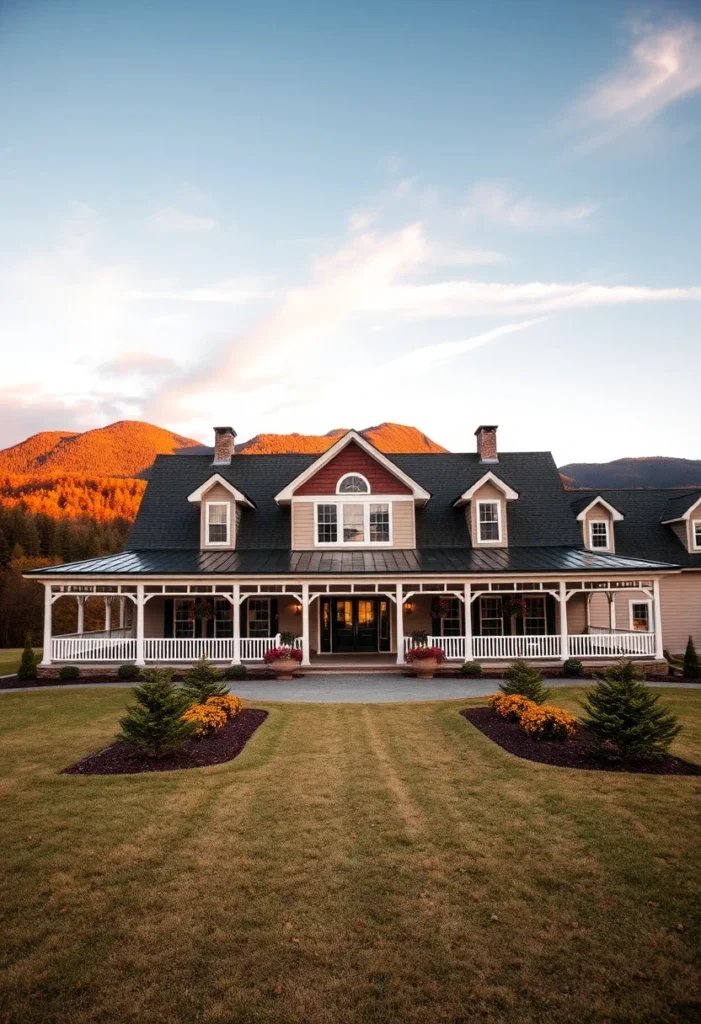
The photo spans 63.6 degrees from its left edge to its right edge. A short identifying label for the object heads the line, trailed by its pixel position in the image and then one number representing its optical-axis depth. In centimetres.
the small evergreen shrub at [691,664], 2006
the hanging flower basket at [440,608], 2252
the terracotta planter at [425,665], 1964
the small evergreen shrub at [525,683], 1347
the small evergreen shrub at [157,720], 1002
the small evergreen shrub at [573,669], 2003
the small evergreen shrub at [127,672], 2012
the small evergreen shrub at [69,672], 2009
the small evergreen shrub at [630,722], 962
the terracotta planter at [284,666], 1991
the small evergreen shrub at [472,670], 1998
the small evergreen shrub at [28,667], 2008
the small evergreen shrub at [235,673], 2012
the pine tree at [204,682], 1325
